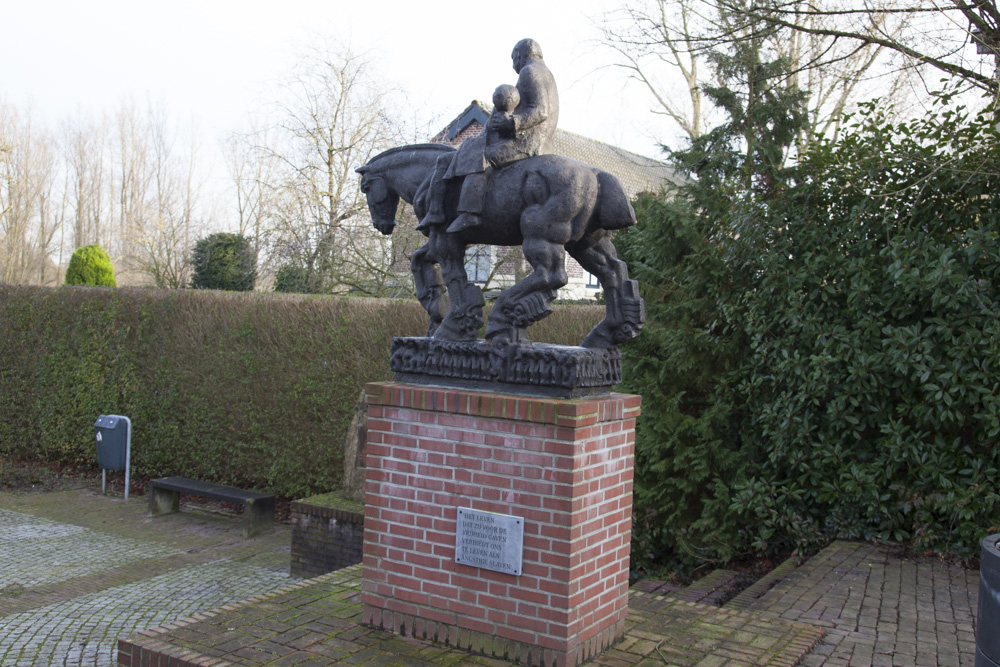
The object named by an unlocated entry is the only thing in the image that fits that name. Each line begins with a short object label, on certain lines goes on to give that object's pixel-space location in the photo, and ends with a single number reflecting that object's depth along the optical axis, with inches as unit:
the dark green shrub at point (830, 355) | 261.9
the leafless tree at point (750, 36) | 381.1
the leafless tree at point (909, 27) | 334.3
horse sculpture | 168.8
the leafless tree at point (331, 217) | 572.4
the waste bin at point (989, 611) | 108.5
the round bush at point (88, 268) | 705.0
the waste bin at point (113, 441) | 413.7
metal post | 409.4
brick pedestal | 156.3
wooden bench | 350.9
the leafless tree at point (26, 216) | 1205.7
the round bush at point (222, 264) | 730.2
